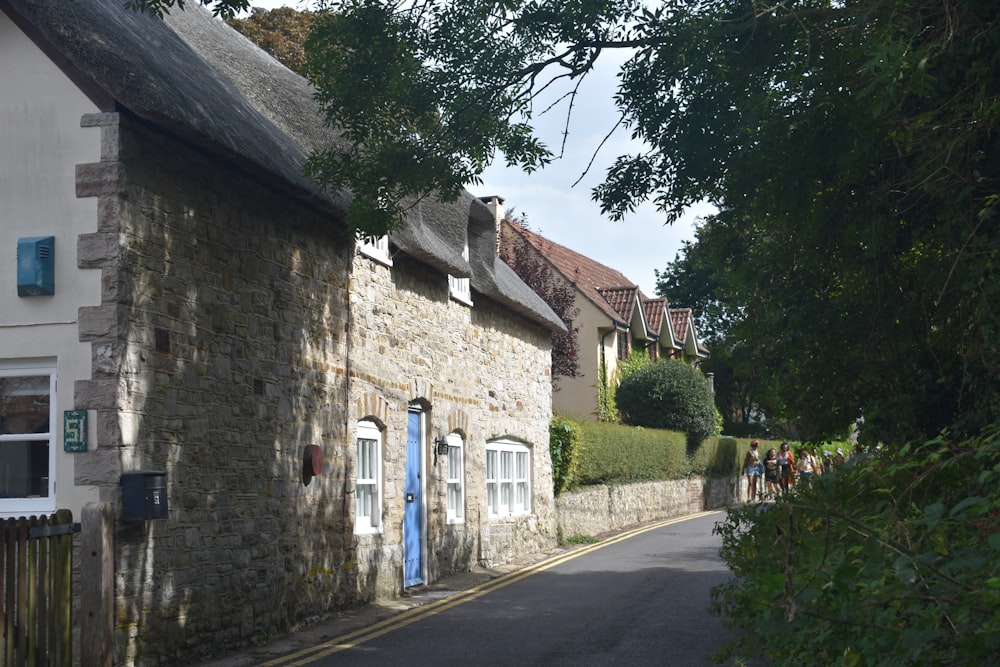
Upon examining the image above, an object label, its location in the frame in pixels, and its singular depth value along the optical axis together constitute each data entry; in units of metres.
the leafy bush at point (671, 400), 33.81
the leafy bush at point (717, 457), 34.69
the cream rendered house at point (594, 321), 35.78
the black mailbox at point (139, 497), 8.78
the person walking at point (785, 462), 25.23
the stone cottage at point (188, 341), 8.95
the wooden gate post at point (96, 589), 8.36
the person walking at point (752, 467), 29.44
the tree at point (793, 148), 7.84
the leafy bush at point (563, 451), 22.50
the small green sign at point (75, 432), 8.85
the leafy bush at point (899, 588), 4.12
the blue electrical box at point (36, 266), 9.09
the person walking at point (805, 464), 23.85
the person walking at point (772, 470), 27.74
